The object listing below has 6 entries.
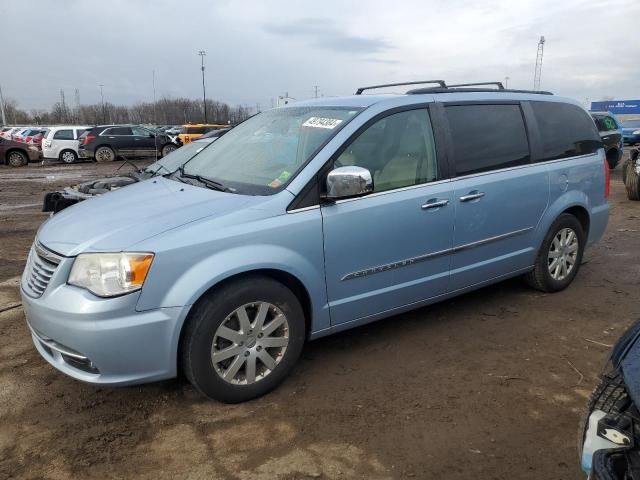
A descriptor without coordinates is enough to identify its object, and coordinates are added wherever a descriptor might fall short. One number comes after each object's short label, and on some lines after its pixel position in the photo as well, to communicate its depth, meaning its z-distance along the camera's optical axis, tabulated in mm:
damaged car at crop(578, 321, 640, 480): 1594
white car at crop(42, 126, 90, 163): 22422
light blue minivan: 2787
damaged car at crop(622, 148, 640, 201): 10227
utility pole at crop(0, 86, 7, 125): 60244
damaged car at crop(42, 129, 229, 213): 5797
